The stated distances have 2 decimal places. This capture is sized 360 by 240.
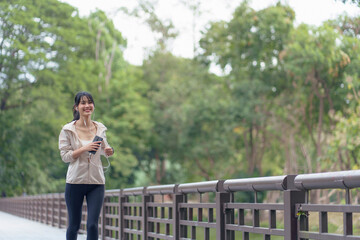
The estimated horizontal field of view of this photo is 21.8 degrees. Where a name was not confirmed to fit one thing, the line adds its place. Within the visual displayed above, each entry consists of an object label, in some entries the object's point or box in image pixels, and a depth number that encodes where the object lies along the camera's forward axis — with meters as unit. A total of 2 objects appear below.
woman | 8.14
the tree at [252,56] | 44.41
